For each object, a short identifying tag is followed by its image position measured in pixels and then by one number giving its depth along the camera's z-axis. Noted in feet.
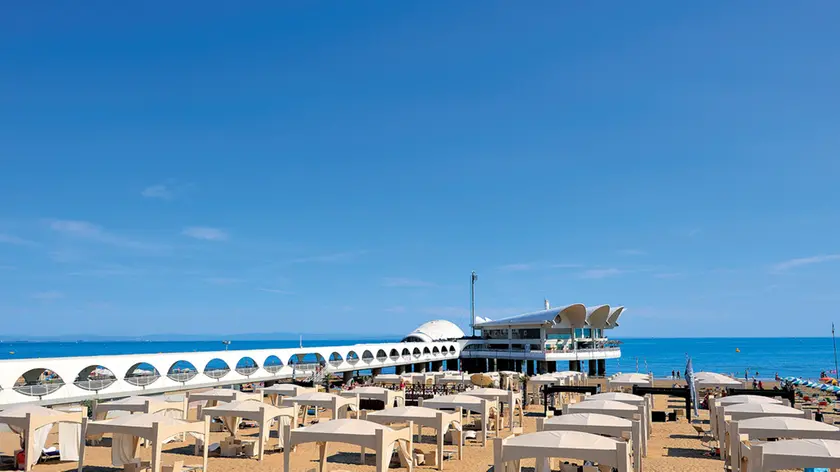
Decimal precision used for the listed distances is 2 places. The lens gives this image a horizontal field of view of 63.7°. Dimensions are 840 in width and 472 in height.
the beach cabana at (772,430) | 55.88
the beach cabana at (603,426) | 59.11
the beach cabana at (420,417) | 64.13
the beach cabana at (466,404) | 77.30
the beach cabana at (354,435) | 50.83
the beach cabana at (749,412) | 69.87
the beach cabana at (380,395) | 91.06
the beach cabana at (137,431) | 54.49
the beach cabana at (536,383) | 130.52
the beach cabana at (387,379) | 143.95
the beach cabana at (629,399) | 82.46
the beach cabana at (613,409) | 72.13
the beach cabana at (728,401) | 79.82
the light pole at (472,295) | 286.46
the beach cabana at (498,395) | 85.92
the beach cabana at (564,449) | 45.68
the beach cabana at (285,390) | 102.26
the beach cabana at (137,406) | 75.51
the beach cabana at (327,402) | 79.46
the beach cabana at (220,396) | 90.12
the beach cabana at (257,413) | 69.62
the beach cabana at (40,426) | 59.77
